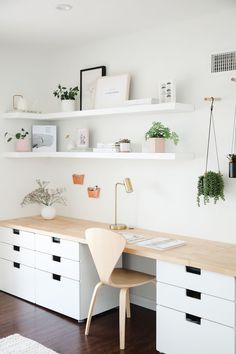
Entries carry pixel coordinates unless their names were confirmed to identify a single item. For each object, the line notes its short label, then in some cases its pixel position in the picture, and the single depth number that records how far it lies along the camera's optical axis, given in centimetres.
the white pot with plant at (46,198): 449
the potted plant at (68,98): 439
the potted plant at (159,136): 358
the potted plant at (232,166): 320
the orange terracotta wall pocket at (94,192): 436
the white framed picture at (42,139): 465
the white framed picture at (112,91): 396
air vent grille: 334
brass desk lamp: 387
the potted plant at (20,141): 451
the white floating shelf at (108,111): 348
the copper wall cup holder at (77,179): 452
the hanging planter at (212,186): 332
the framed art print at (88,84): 424
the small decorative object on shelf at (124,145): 382
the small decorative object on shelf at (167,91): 357
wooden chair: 319
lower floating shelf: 349
